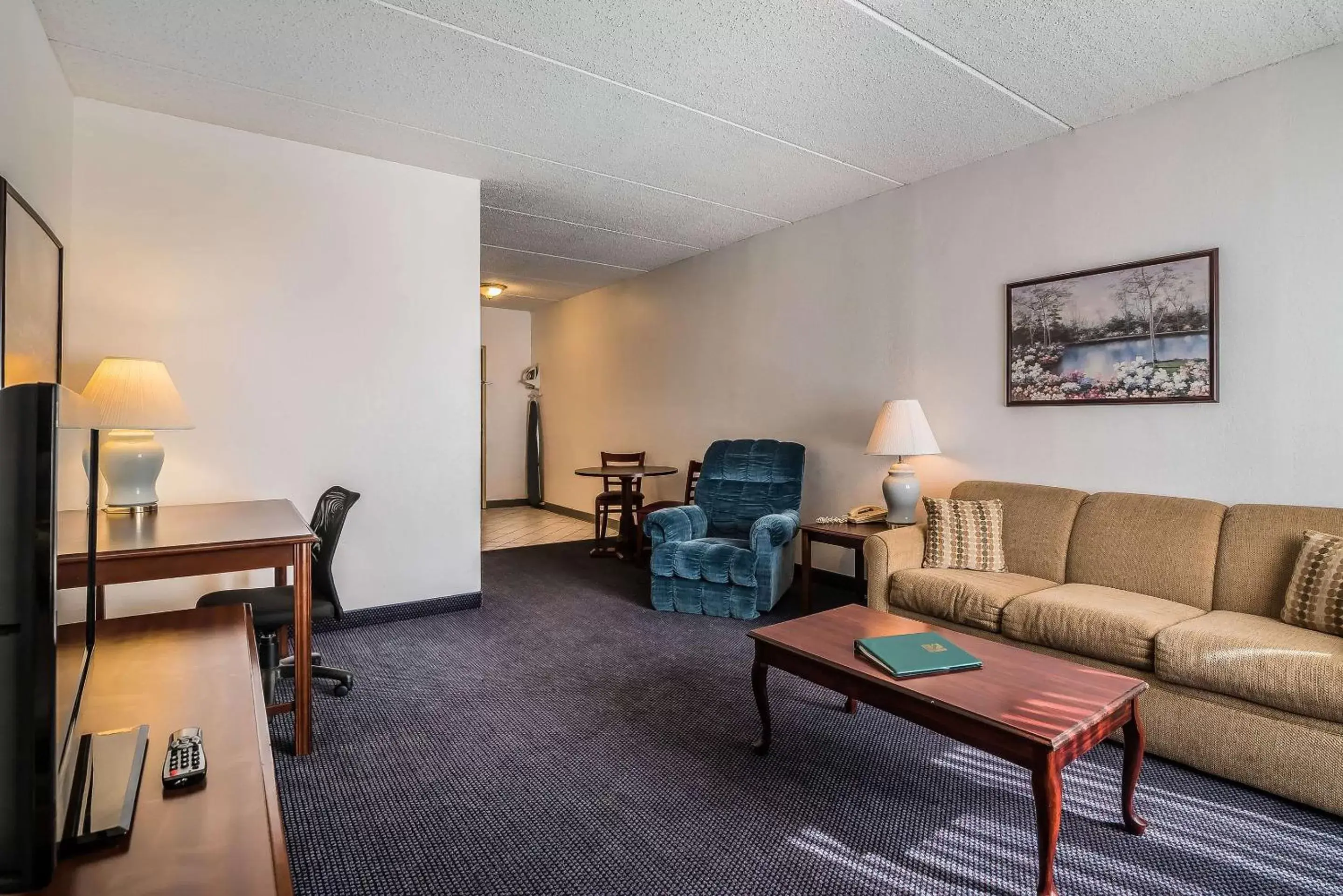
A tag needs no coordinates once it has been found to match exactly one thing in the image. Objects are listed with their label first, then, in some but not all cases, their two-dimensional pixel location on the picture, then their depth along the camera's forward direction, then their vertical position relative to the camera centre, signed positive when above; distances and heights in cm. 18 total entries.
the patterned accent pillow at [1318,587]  228 -46
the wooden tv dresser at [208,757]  76 -47
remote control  94 -45
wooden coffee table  164 -67
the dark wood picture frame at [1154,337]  295 +53
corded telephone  406 -38
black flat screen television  63 -18
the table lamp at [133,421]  257 +9
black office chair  259 -60
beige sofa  209 -61
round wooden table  566 -40
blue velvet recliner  411 -55
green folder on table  201 -63
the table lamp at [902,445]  375 +2
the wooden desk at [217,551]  210 -33
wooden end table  371 -48
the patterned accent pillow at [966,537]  331 -43
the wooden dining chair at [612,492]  599 -40
